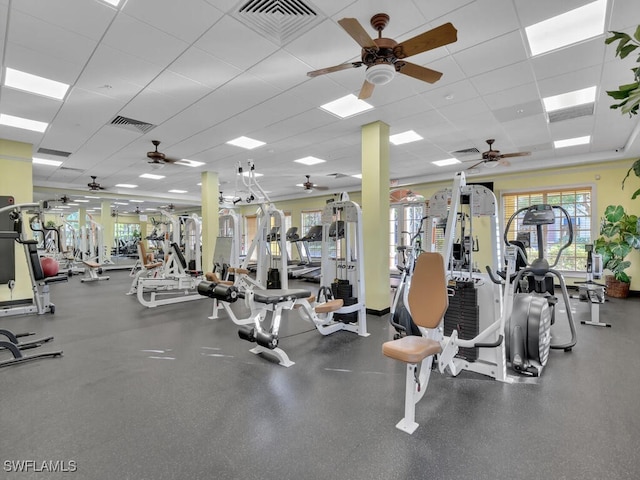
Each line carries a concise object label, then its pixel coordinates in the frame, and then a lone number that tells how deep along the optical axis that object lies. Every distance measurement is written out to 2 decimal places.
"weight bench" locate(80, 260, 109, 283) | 8.91
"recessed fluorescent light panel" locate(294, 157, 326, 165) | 7.02
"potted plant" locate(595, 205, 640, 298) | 5.88
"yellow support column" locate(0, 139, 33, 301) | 5.58
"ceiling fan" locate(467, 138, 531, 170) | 5.45
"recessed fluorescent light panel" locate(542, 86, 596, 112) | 3.87
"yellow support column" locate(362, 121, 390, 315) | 4.79
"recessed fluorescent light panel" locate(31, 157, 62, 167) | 6.95
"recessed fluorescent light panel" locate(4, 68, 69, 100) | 3.47
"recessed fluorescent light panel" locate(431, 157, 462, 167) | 7.17
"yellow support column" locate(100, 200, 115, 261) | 12.58
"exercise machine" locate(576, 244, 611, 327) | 4.33
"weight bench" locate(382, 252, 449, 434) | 1.96
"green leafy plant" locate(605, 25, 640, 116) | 1.39
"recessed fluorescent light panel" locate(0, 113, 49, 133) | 4.68
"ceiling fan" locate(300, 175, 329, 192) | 8.91
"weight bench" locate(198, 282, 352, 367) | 3.06
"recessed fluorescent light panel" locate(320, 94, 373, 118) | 4.12
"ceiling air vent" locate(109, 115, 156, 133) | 4.75
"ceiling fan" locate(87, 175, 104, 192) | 8.84
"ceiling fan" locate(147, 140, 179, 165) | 5.55
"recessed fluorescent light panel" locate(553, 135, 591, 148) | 5.67
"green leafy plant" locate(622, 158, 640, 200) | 1.55
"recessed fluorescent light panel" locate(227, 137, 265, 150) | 5.72
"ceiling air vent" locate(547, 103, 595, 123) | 4.30
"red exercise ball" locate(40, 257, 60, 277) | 4.79
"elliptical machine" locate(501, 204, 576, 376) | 2.78
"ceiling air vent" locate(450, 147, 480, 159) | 6.38
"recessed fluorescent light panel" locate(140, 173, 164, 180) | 8.62
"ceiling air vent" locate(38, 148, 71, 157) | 6.25
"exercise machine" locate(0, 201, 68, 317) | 4.08
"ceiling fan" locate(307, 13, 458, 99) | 2.14
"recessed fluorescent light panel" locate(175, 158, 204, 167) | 6.88
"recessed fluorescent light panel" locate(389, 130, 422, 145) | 5.38
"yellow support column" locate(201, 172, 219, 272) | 8.09
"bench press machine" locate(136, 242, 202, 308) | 5.83
